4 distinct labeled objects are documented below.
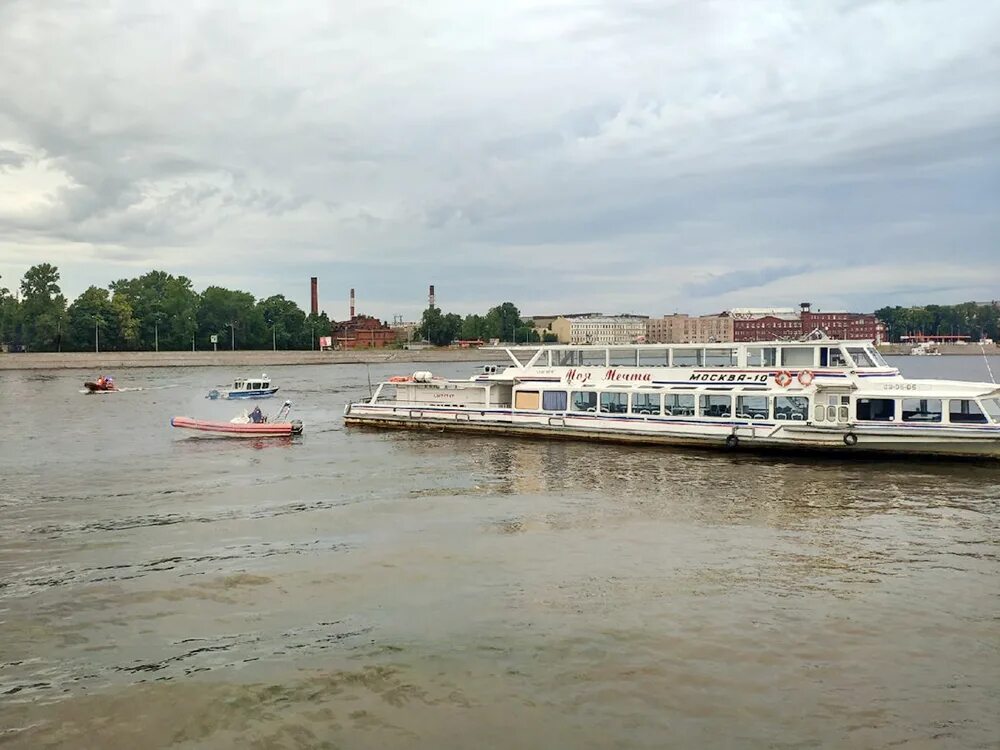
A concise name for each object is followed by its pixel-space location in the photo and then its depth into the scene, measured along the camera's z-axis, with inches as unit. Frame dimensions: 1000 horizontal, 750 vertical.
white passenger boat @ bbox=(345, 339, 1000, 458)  1331.2
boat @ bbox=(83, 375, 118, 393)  3479.3
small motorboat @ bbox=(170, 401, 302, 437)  1807.3
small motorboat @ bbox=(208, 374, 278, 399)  3228.3
